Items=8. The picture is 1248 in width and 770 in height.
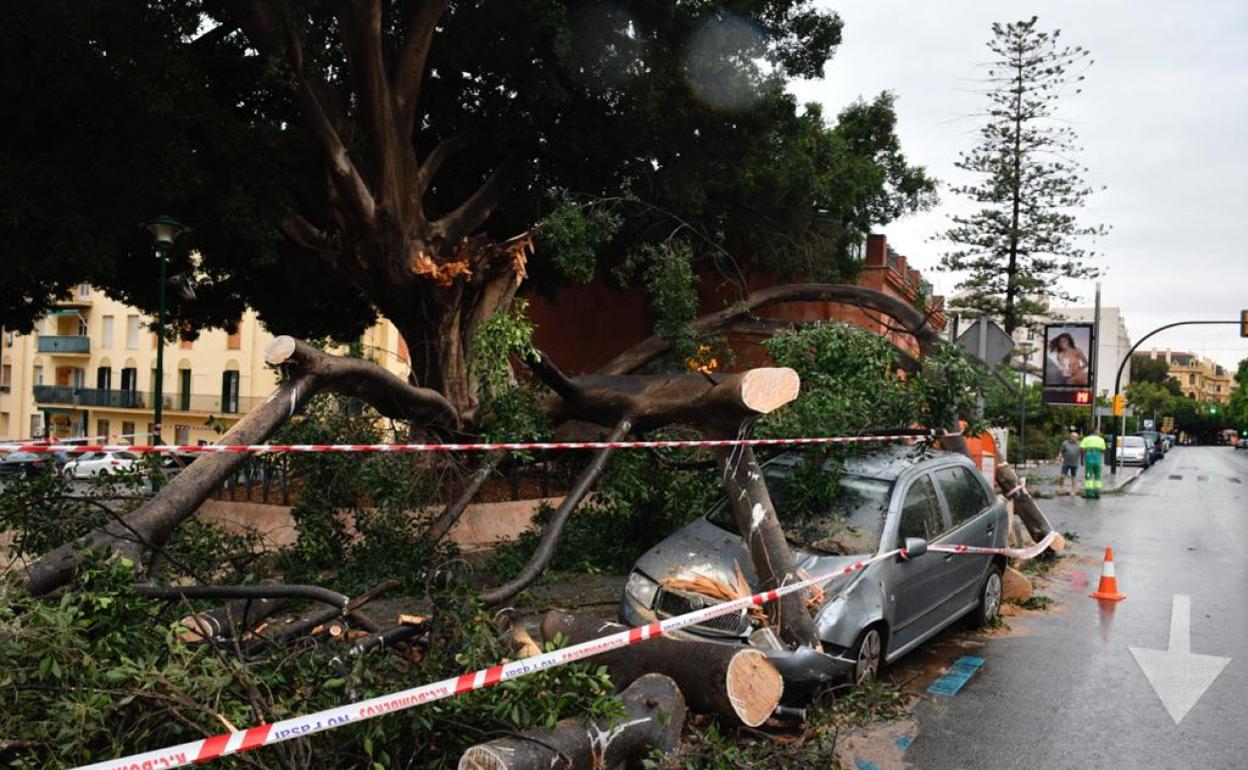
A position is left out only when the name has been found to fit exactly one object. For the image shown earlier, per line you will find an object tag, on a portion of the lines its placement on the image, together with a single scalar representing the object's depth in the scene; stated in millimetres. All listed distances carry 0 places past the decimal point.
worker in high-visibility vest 22734
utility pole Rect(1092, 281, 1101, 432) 25753
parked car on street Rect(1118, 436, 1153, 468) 42562
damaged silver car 5598
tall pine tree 32438
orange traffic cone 9422
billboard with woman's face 24906
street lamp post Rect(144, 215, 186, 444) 12258
